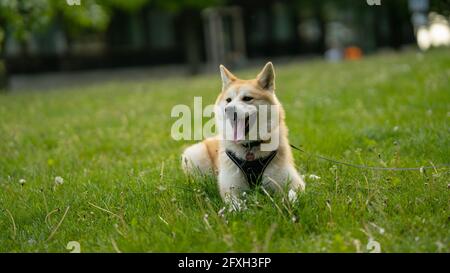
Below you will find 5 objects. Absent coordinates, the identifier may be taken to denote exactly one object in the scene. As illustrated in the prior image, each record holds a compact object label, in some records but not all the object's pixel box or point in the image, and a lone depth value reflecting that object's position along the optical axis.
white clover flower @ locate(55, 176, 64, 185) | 5.44
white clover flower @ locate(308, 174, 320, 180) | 5.14
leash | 4.75
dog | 4.58
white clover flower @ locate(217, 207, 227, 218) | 3.95
